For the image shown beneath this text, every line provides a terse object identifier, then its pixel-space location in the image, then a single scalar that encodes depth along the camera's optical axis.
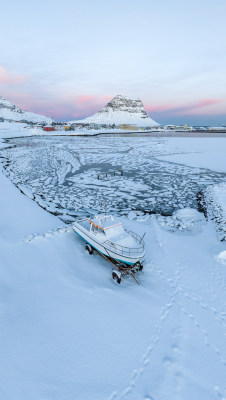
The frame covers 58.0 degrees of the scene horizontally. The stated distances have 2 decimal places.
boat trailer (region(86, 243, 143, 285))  10.02
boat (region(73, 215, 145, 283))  10.30
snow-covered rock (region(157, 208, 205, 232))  15.45
